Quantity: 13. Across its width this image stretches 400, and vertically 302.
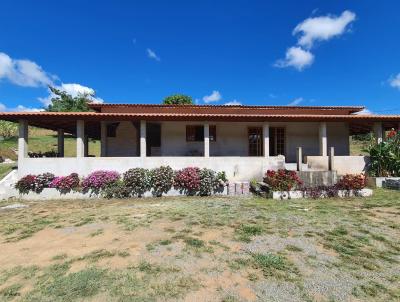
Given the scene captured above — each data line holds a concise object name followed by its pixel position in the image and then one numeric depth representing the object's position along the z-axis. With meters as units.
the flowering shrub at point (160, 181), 11.90
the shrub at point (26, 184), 11.71
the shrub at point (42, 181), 11.80
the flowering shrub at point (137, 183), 11.81
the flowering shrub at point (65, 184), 11.76
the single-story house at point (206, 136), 12.63
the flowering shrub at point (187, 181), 11.85
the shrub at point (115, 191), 11.70
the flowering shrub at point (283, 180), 10.74
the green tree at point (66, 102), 45.84
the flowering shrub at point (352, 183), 10.87
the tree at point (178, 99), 47.25
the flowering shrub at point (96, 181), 11.78
